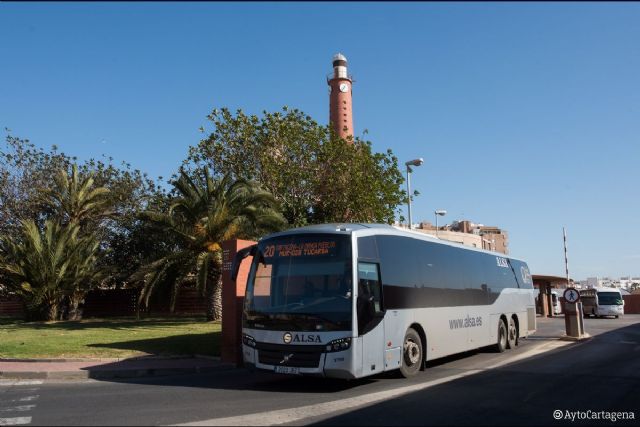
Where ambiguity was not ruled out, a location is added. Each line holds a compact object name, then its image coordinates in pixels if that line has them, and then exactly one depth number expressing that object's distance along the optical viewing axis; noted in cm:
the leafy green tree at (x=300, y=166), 2922
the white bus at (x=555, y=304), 4965
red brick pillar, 1323
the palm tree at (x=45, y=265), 2619
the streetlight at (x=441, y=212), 4191
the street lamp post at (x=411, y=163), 2855
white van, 4166
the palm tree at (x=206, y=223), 2241
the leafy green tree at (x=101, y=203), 3241
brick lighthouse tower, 6900
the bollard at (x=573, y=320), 1973
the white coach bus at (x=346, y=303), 912
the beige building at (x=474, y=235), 10547
